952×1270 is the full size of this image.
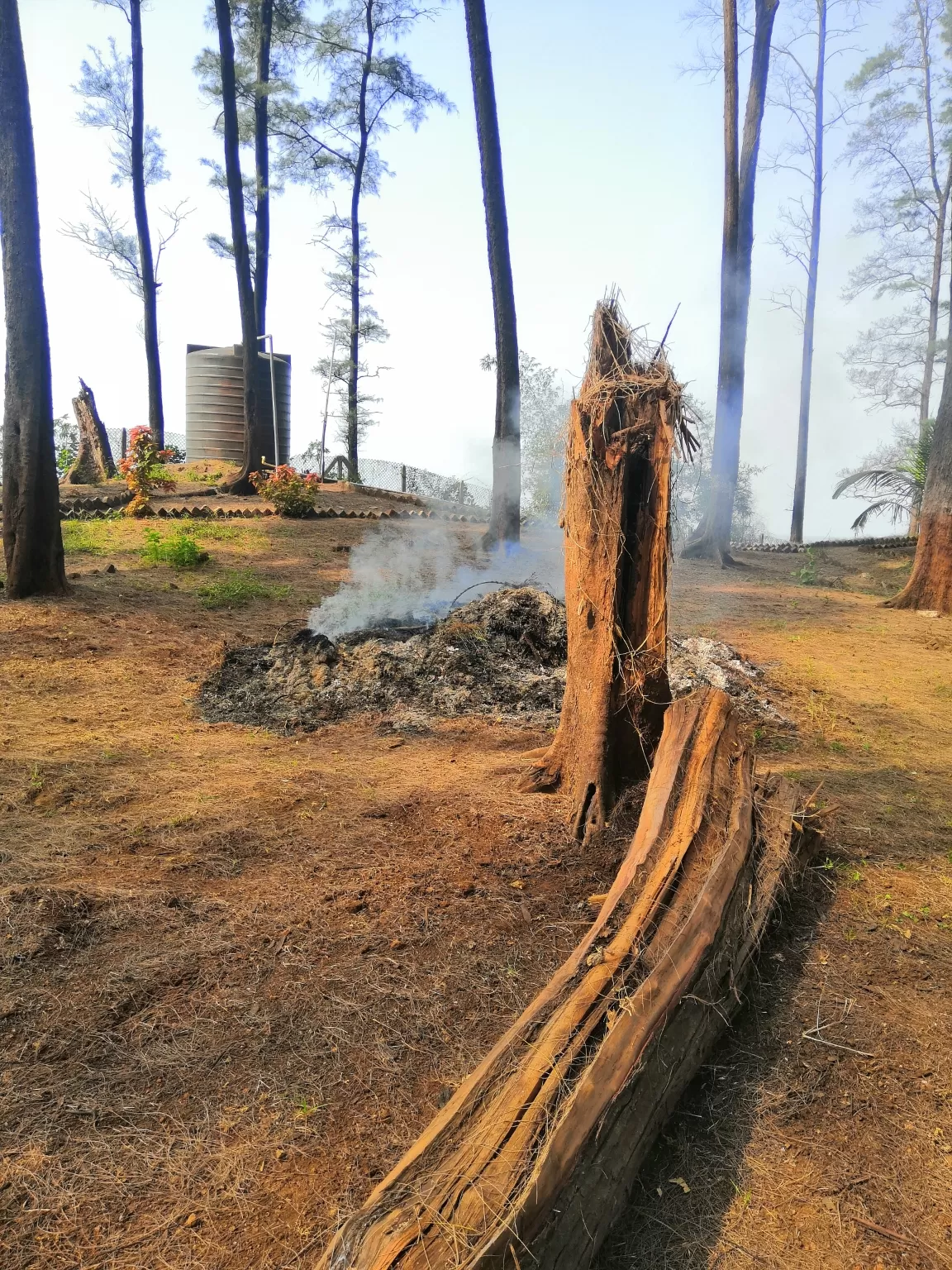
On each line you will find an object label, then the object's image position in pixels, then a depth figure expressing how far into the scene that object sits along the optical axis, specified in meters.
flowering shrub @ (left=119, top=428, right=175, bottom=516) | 12.71
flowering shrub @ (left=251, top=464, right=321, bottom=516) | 13.03
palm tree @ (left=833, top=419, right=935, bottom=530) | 13.51
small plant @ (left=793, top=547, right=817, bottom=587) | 11.41
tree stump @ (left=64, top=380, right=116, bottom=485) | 16.92
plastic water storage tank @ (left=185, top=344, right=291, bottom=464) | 18.91
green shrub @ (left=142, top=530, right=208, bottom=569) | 9.72
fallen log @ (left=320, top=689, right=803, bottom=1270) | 1.69
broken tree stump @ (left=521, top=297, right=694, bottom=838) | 3.72
